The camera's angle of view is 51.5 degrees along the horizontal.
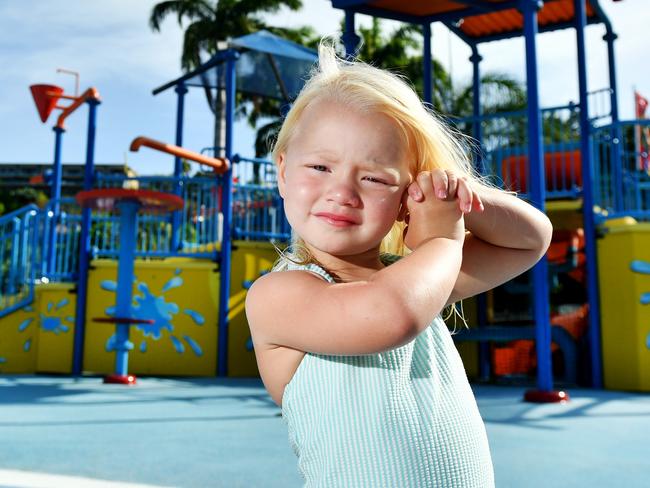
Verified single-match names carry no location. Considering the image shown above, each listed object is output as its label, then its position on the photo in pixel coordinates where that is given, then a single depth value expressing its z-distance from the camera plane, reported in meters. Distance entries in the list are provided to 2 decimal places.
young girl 0.88
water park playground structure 7.38
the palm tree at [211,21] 25.69
